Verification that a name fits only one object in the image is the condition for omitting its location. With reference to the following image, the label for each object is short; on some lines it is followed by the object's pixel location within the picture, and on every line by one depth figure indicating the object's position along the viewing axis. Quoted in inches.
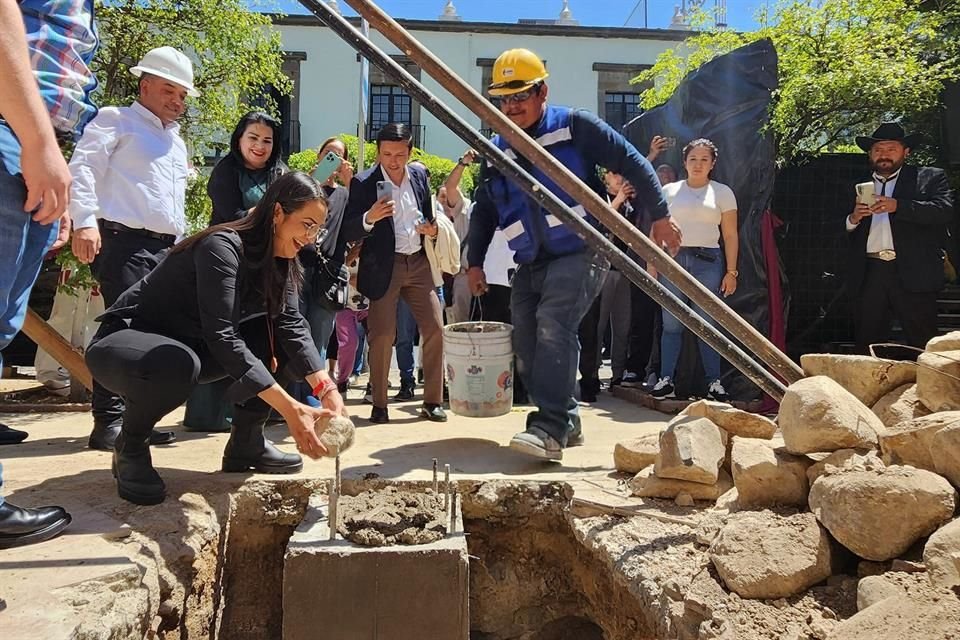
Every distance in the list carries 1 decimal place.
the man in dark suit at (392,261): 170.4
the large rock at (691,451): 102.3
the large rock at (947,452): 75.1
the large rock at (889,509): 72.6
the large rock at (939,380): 88.7
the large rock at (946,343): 94.7
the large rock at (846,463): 83.4
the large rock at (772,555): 74.7
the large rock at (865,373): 102.7
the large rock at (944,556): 65.3
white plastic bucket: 147.4
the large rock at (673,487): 104.5
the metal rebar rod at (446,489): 108.4
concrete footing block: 95.1
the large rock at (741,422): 112.2
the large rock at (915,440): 79.1
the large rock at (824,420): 87.8
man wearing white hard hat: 132.0
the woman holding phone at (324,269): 160.9
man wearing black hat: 183.8
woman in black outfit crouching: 99.6
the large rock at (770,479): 88.9
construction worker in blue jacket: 132.0
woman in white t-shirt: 186.9
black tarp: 198.4
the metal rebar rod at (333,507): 98.5
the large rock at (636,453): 118.6
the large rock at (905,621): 59.7
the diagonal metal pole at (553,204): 108.2
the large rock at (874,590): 67.7
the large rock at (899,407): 94.7
